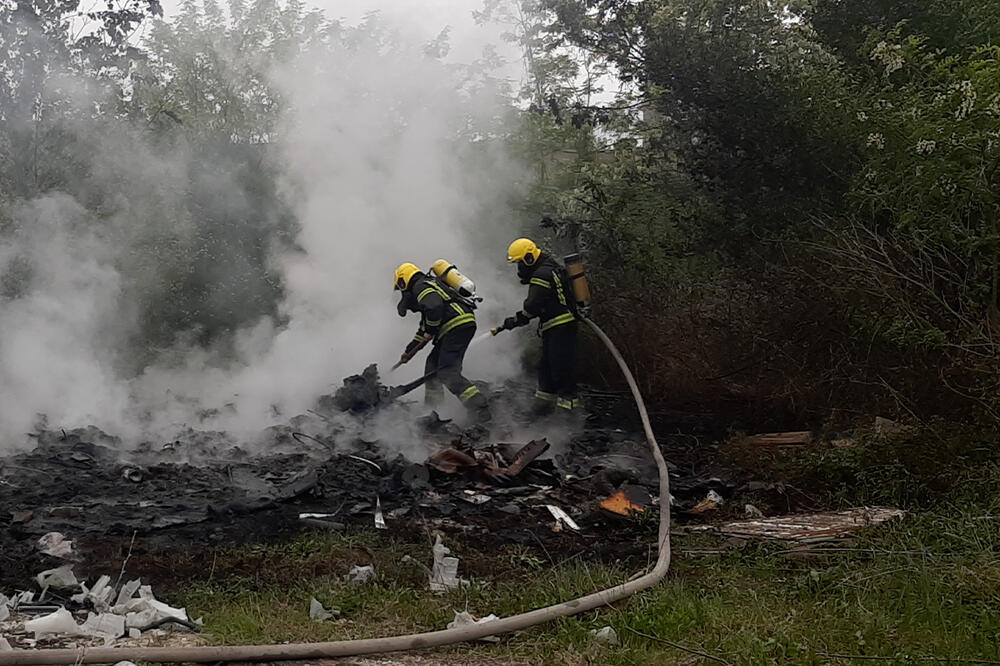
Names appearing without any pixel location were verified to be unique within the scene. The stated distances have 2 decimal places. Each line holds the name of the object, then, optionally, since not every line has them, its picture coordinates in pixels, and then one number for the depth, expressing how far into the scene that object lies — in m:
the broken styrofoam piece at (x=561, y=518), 6.52
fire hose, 3.59
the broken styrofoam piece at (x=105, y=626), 4.14
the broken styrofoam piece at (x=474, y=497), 7.24
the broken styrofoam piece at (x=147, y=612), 4.30
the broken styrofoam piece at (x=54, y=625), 4.14
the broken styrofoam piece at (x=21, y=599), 4.64
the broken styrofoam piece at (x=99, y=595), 4.63
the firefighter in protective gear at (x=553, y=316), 10.09
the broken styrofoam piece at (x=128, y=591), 4.73
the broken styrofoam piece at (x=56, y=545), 5.54
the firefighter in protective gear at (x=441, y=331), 10.05
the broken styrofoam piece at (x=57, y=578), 4.93
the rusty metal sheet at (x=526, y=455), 7.73
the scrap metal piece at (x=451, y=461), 7.73
